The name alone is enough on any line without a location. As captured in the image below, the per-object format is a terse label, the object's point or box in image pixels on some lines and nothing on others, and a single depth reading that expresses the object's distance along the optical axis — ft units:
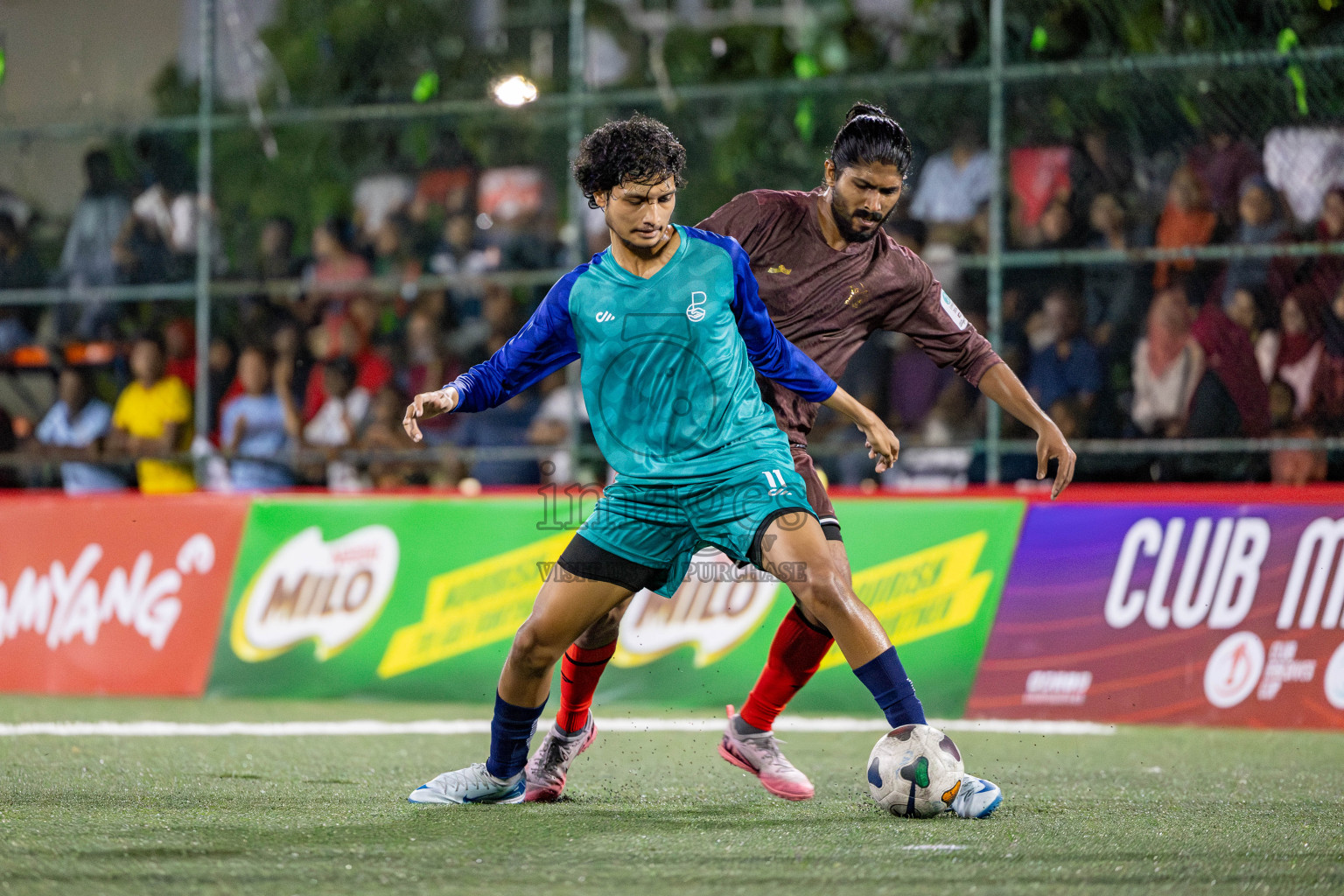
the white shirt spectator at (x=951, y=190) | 58.34
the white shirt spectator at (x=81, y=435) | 67.77
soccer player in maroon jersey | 35.17
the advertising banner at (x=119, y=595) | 61.46
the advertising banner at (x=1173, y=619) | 50.52
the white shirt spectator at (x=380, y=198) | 66.54
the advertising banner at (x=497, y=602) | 54.85
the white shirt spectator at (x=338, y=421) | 65.92
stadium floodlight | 64.18
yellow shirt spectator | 67.05
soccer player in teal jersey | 30.58
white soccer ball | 30.71
